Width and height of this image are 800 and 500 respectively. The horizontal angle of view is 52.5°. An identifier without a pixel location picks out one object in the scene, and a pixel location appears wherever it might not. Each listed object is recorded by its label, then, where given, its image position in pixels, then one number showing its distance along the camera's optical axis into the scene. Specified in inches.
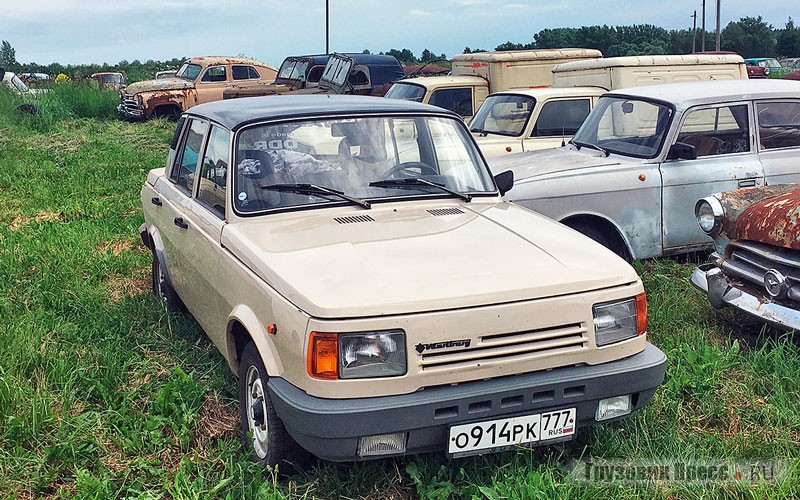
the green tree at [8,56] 2389.3
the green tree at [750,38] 2768.2
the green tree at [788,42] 2615.7
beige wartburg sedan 119.6
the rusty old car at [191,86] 825.5
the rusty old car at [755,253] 179.5
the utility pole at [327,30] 1465.3
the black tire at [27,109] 819.4
